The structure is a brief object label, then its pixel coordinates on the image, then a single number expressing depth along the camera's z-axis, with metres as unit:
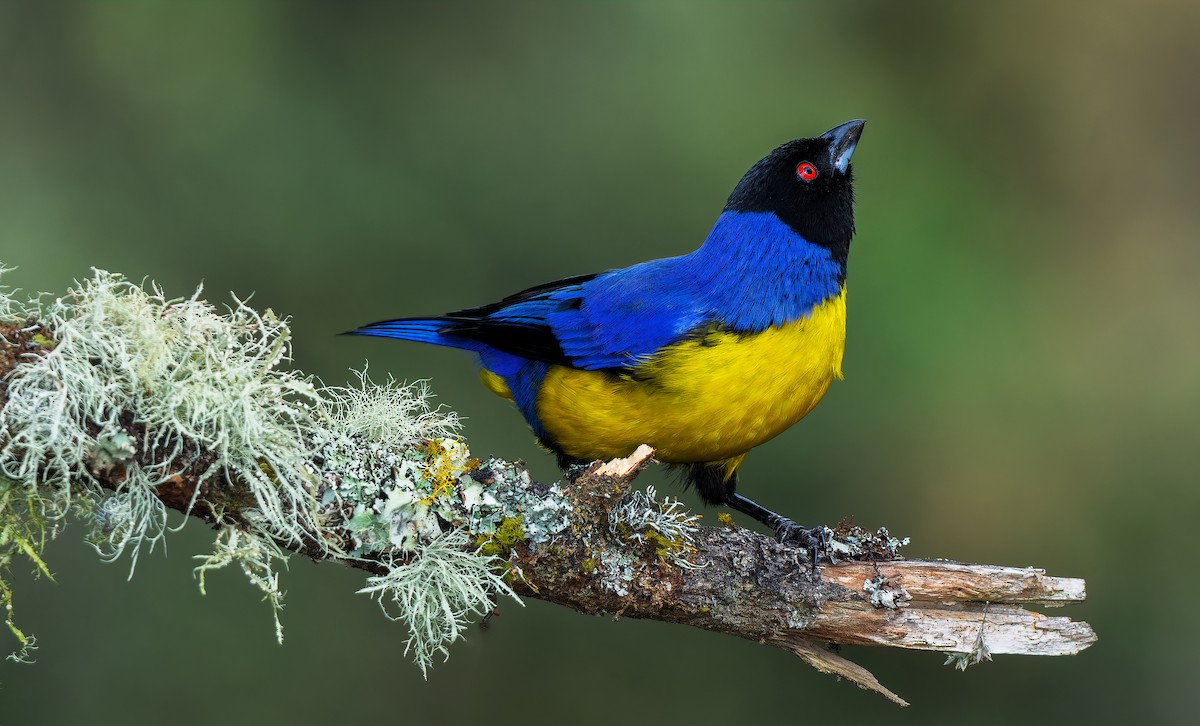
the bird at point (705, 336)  7.05
